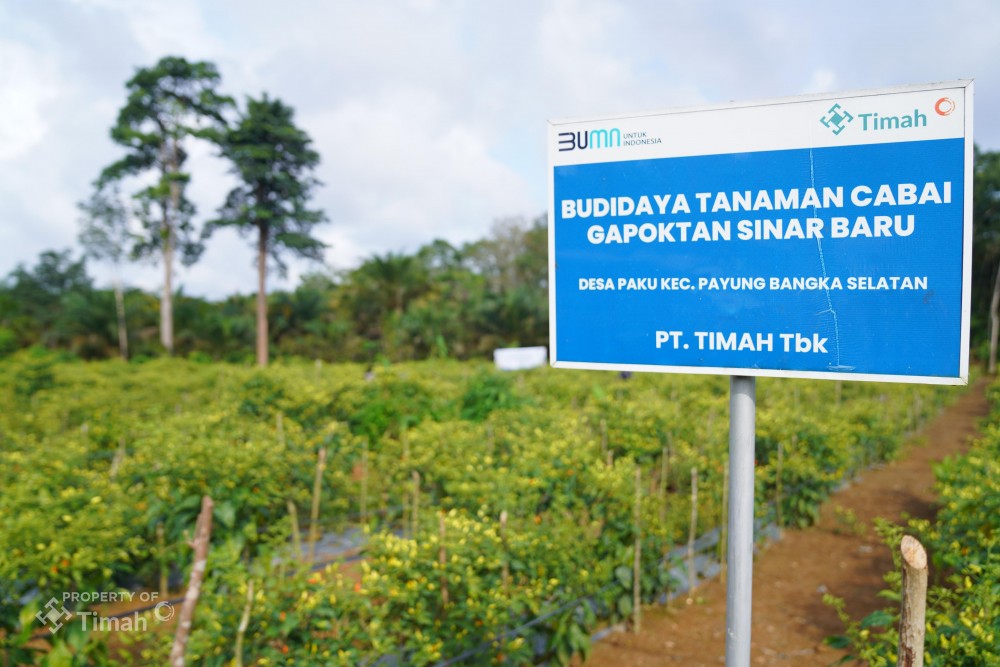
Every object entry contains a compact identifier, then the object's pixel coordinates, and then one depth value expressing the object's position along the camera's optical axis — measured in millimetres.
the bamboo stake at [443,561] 2951
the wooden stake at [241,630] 2314
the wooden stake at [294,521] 4117
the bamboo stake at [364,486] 5762
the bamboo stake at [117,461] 4855
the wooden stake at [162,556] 4211
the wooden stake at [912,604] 1254
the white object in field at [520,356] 19281
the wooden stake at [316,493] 5043
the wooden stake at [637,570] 4012
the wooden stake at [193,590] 1497
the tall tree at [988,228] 33312
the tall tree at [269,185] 21125
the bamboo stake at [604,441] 5910
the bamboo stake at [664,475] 5129
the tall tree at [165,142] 22344
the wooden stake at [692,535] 4629
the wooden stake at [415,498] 4519
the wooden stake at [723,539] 5023
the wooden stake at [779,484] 5845
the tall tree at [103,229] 25188
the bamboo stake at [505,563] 3209
